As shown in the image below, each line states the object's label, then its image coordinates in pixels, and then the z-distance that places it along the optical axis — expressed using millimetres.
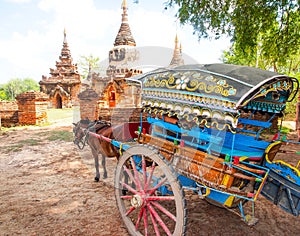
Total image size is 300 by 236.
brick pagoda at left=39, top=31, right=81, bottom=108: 26797
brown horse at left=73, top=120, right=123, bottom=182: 3906
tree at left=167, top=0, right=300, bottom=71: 5641
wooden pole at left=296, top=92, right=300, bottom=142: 7928
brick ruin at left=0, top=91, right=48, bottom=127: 10742
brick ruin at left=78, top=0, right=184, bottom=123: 10320
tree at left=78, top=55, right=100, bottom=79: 43062
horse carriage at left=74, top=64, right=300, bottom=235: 1866
